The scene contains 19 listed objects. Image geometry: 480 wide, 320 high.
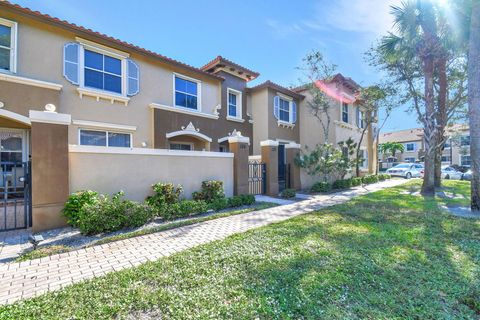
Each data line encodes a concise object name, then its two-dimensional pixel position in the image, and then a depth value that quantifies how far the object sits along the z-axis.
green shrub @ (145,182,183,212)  8.00
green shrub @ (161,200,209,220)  7.70
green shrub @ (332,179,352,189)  16.08
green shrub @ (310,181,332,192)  14.36
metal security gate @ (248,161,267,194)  12.17
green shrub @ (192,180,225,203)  9.54
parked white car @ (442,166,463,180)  26.03
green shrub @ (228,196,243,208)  9.72
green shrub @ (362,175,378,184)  19.44
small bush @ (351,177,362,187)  17.68
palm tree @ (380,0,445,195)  12.24
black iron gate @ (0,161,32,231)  6.35
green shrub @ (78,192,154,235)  6.07
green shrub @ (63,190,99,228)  6.35
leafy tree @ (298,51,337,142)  15.76
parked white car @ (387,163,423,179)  27.16
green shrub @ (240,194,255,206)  10.18
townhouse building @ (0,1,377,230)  6.53
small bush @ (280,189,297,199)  12.12
